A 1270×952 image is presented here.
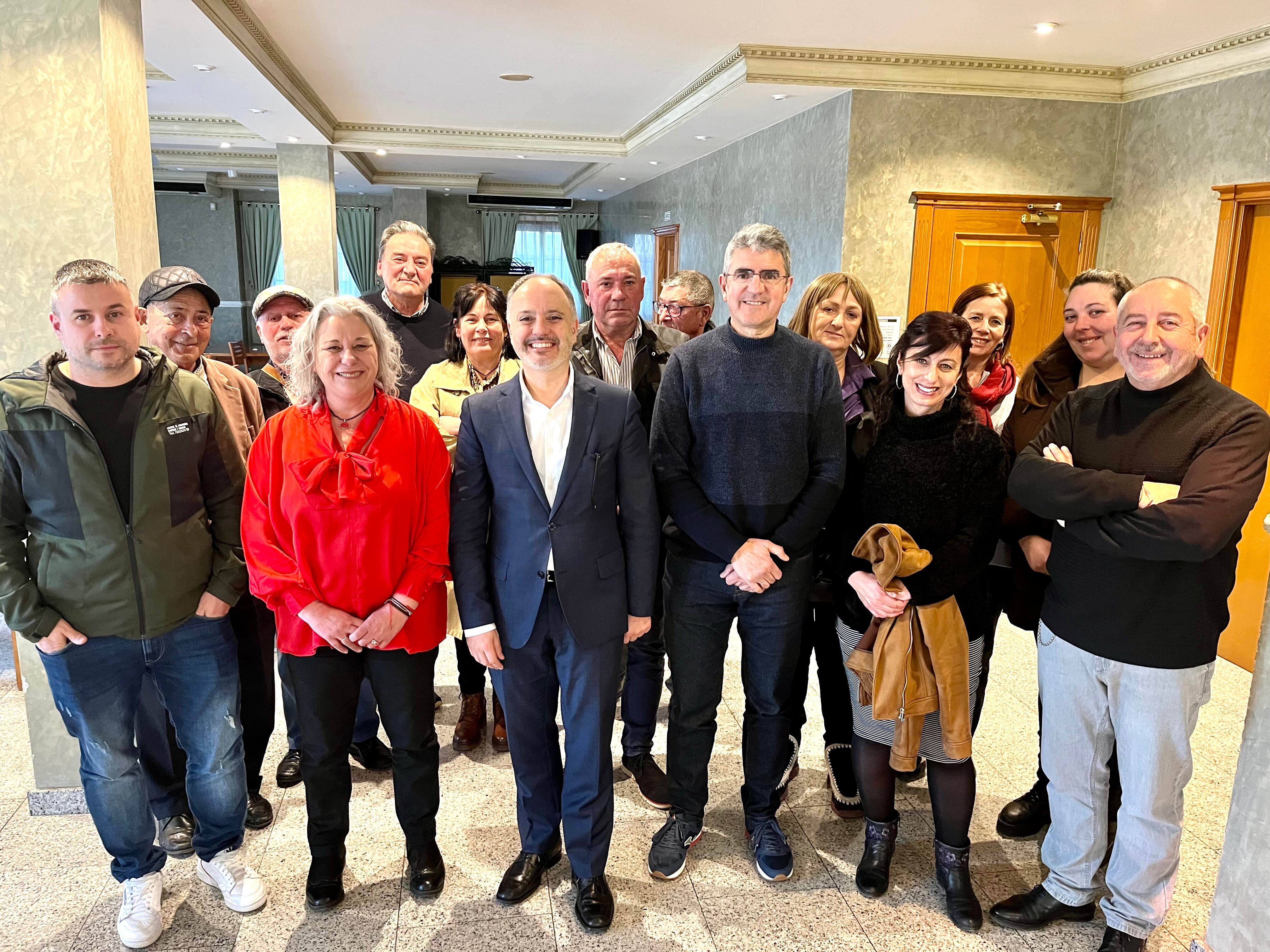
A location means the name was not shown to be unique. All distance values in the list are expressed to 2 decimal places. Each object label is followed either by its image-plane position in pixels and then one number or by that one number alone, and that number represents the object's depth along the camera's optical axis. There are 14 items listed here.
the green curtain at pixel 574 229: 14.16
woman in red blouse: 2.03
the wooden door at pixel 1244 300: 4.50
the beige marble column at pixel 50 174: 2.51
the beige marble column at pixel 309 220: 8.15
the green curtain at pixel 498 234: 13.91
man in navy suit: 2.08
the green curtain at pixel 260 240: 13.01
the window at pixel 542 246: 14.30
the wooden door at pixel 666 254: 9.61
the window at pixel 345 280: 13.58
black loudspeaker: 13.95
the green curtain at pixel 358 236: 13.65
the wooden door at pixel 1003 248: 5.40
